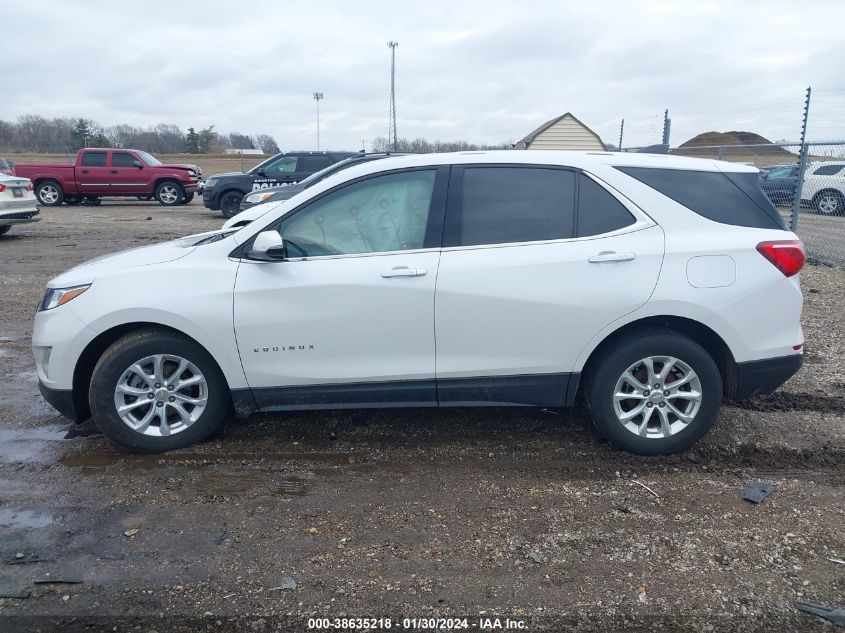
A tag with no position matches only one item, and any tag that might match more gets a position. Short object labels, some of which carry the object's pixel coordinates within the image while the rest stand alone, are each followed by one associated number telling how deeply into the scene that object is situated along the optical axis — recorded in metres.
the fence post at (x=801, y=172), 11.23
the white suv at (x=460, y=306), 4.00
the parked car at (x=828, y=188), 16.67
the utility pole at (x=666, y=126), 14.55
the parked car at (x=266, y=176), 17.70
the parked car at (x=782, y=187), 12.92
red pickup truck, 22.12
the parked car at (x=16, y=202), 12.98
